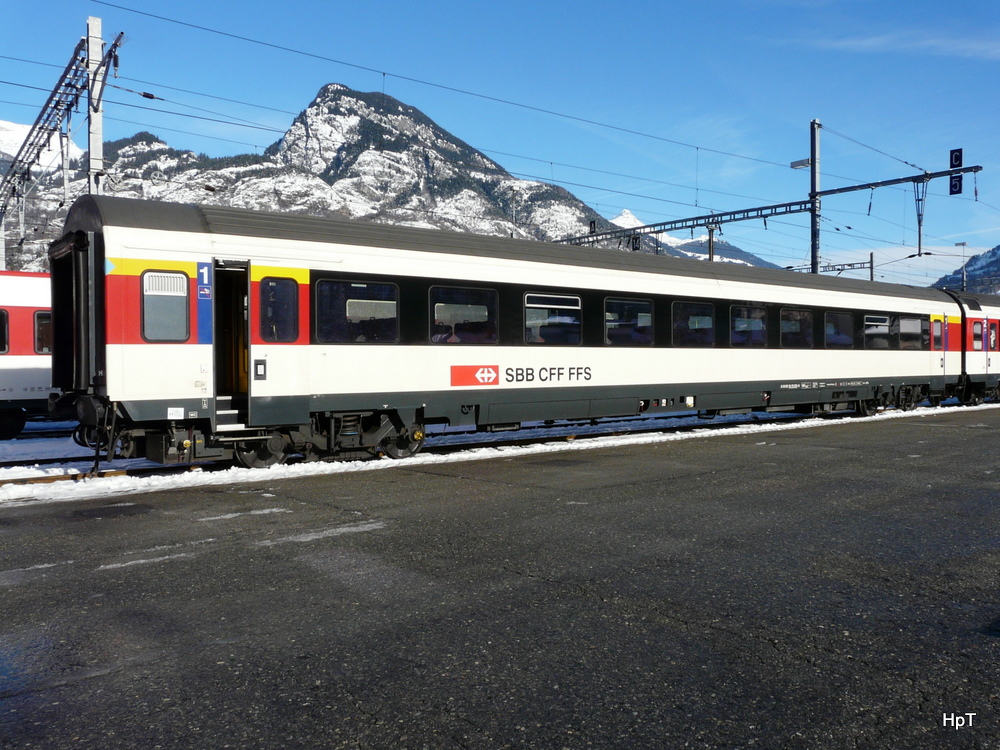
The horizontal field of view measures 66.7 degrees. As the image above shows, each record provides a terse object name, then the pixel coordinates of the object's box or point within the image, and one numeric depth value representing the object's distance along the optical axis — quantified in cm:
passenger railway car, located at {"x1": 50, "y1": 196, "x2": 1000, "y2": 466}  916
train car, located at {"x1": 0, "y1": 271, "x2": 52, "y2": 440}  1620
